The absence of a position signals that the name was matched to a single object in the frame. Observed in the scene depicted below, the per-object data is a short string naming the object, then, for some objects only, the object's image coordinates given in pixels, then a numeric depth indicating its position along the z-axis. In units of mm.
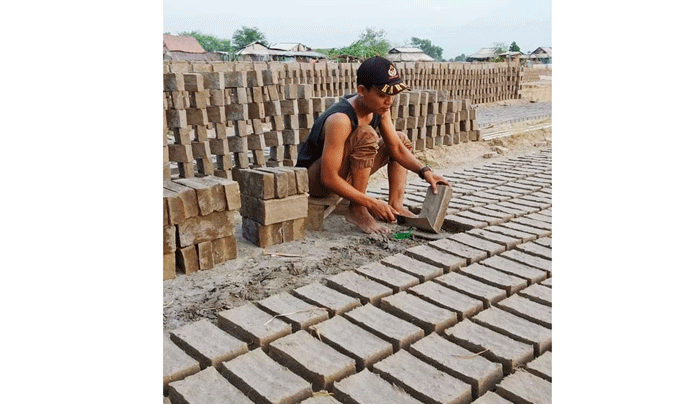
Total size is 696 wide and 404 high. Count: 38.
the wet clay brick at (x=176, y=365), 1957
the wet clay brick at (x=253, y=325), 2223
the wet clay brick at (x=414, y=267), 2855
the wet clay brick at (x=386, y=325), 2209
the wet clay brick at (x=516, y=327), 2193
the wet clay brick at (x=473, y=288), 2588
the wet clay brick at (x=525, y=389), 1839
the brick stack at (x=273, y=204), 3367
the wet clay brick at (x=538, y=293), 2571
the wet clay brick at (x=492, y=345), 2082
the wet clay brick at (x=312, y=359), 1946
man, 3449
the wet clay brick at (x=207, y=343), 2070
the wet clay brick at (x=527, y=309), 2371
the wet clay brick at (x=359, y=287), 2590
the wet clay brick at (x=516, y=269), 2830
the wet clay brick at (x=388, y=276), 2715
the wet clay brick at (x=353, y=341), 2080
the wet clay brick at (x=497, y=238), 3344
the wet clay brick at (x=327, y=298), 2475
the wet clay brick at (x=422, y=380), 1849
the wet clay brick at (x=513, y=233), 3443
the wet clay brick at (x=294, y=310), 2352
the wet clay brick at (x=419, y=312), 2336
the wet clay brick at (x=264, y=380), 1838
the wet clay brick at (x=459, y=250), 3113
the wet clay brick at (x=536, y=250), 3177
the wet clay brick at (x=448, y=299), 2457
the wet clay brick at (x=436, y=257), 2988
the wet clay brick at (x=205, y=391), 1830
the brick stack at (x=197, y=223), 2891
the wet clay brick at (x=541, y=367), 1964
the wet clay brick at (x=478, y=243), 3232
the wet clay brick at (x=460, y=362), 1953
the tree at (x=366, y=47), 28469
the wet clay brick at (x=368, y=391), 1836
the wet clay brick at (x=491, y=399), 1841
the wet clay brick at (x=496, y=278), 2704
